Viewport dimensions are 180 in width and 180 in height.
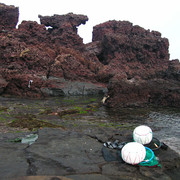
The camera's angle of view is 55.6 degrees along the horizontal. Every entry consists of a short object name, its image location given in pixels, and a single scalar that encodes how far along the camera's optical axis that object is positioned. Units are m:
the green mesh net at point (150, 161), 6.42
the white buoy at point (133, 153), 6.21
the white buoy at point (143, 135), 7.89
